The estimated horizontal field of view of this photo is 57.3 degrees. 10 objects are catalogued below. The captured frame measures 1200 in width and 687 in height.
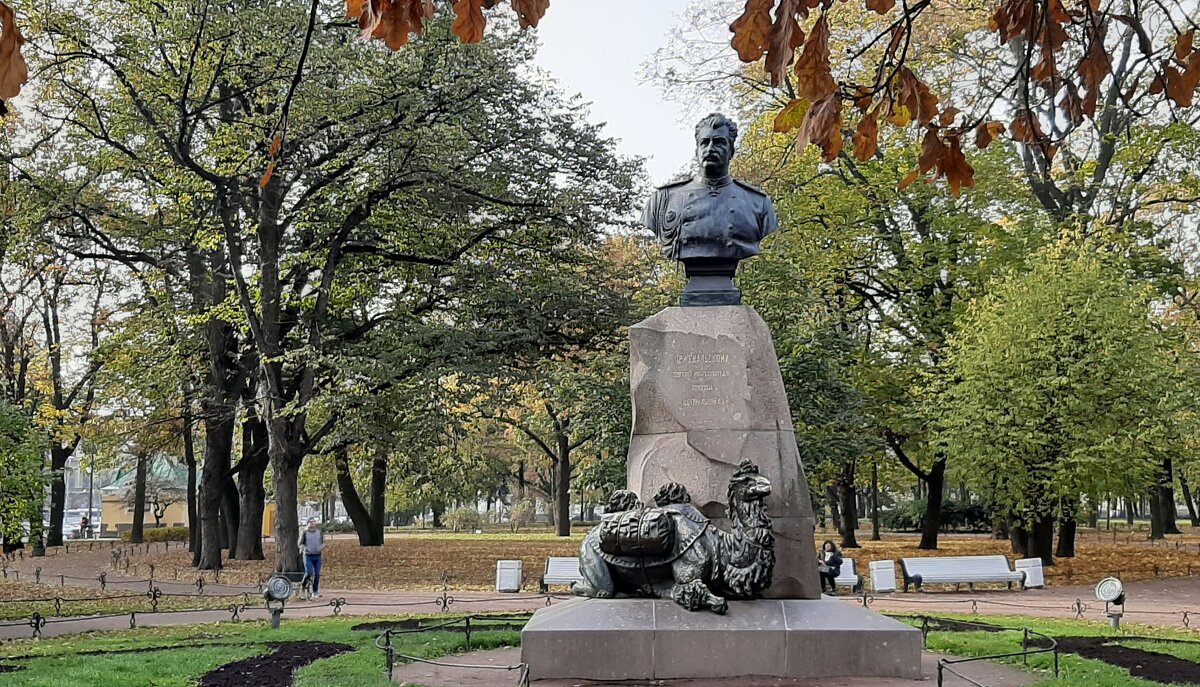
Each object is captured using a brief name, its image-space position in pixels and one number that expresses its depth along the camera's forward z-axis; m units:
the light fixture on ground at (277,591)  14.28
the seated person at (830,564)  18.66
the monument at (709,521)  8.37
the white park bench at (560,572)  20.80
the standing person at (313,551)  20.33
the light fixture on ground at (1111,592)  13.63
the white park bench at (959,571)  21.30
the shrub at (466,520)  67.12
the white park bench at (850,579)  20.27
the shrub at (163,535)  52.38
